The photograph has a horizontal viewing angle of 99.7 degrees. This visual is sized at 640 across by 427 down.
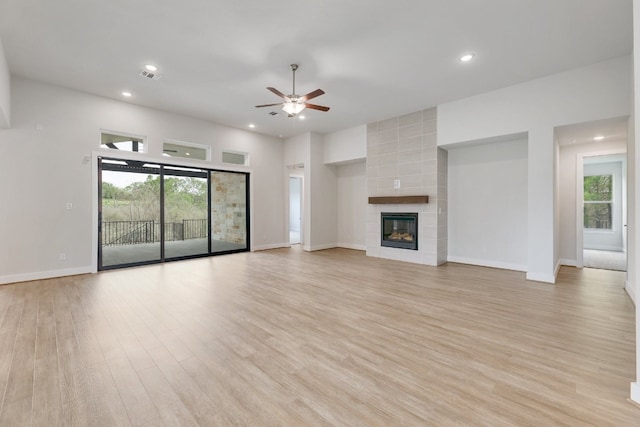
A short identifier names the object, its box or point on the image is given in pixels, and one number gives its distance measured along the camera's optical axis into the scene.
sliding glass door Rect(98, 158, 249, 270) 5.50
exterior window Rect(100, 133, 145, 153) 5.41
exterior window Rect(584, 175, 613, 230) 7.34
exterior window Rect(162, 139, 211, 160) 6.19
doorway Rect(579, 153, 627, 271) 7.09
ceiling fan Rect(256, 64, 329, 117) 4.07
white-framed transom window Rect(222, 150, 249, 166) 7.20
